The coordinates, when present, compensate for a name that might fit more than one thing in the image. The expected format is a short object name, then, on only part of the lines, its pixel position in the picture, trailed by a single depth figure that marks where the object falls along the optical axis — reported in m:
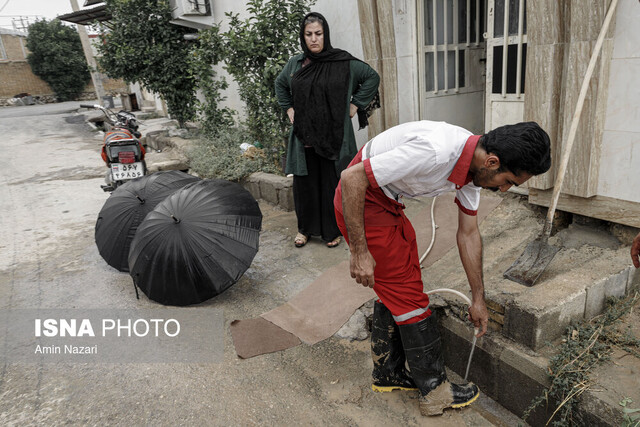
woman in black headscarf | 4.04
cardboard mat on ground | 3.20
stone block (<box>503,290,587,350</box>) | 2.31
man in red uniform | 1.88
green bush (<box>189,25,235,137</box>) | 6.37
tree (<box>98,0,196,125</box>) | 9.55
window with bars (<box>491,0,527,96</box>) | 3.81
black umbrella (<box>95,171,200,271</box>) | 4.08
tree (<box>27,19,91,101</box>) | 27.44
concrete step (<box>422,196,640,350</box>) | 2.37
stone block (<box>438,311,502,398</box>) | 2.52
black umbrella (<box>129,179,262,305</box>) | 3.38
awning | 13.18
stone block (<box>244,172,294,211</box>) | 5.67
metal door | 4.67
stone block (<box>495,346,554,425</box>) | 2.29
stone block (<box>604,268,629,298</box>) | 2.62
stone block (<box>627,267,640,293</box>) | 2.76
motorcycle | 6.10
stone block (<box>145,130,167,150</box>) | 10.08
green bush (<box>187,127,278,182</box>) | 6.48
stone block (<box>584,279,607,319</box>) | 2.51
